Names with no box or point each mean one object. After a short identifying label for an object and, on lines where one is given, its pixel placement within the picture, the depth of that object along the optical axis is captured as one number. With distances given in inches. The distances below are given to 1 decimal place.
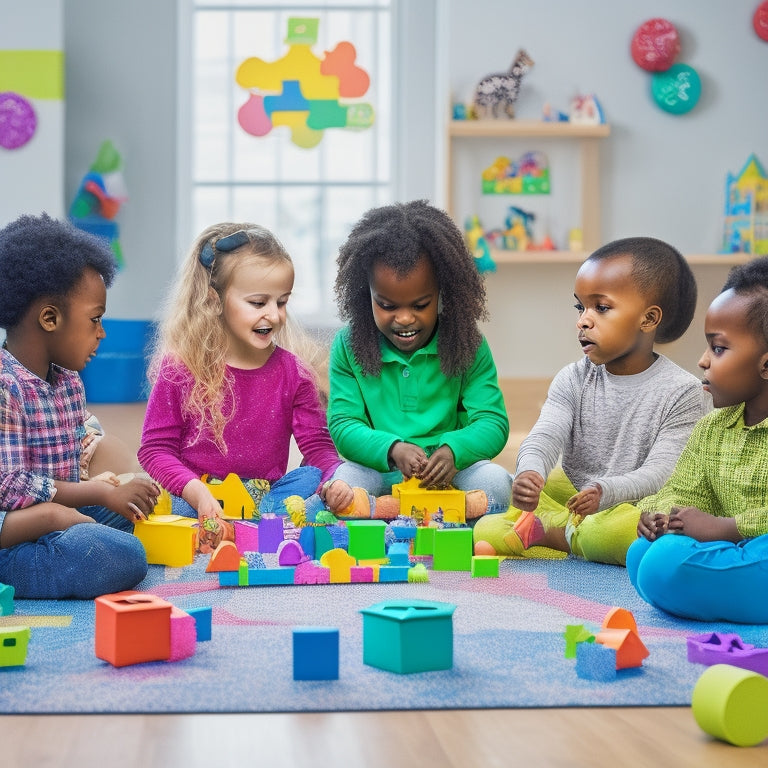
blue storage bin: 192.2
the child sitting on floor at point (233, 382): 84.8
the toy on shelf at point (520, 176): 176.4
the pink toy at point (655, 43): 173.6
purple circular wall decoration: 188.7
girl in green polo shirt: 82.6
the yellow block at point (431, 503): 77.8
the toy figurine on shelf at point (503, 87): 172.1
